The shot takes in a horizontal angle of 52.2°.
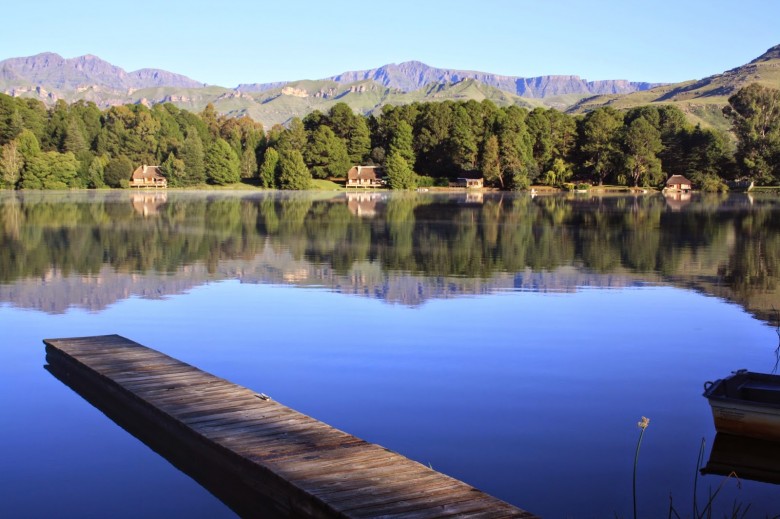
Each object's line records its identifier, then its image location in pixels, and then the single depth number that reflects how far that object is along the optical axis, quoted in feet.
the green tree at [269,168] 385.29
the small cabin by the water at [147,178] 389.80
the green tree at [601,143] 385.70
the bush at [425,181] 400.06
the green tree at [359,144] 425.28
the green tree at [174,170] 389.39
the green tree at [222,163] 389.60
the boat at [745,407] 31.73
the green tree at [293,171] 377.91
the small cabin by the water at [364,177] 404.98
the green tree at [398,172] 385.70
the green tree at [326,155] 405.18
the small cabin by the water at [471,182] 394.32
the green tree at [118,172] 373.59
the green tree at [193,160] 388.78
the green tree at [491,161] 379.55
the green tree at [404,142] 401.70
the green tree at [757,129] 358.02
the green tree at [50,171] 340.59
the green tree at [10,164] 330.54
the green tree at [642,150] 372.79
